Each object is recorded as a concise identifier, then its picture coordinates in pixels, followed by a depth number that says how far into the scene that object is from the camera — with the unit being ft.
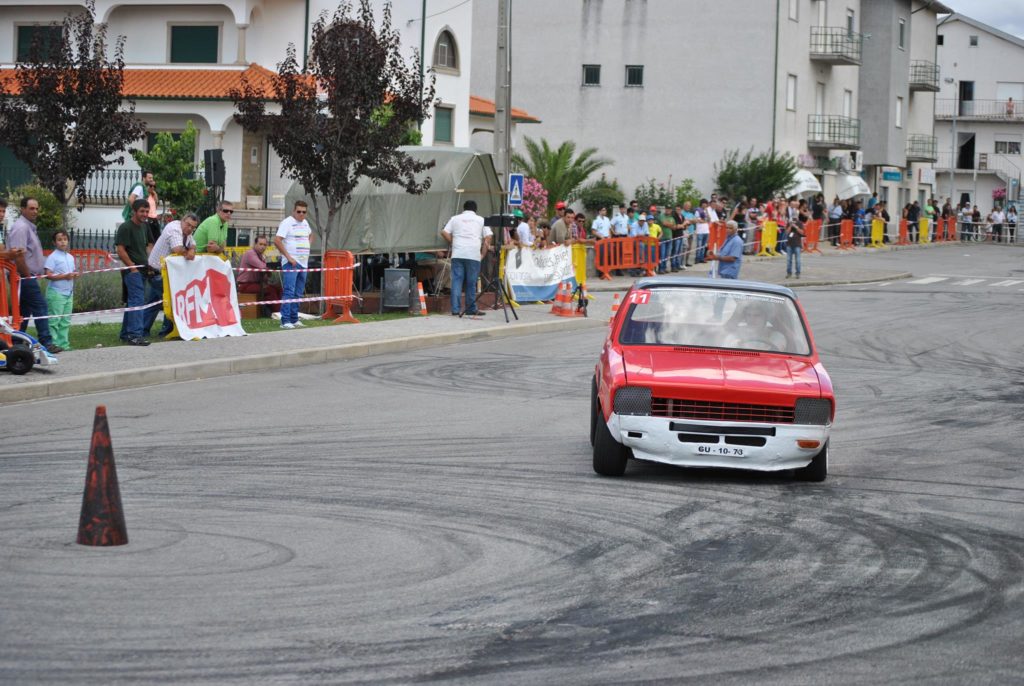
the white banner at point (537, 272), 91.45
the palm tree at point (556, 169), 168.04
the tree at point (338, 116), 80.28
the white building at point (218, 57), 140.97
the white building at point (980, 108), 301.63
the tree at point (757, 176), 169.17
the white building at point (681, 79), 179.42
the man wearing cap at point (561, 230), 104.32
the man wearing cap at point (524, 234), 101.45
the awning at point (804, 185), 180.24
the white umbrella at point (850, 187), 200.95
